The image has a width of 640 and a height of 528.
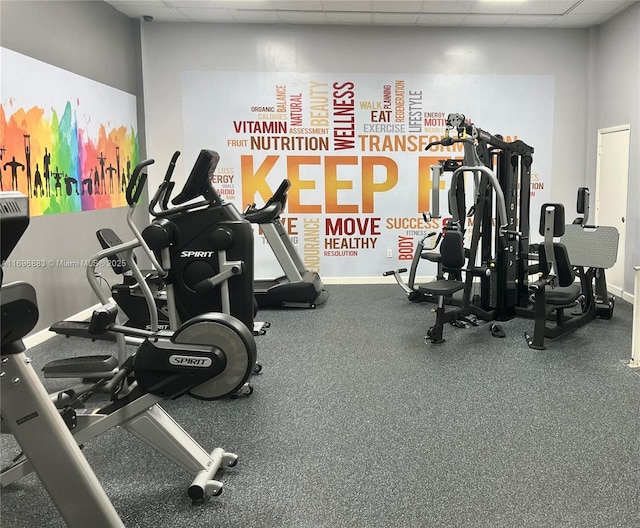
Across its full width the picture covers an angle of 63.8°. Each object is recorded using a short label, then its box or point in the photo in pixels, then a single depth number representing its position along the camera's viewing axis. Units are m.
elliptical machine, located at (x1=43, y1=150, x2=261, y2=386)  3.38
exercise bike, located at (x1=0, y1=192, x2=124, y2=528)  1.42
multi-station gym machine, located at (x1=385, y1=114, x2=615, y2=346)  4.74
